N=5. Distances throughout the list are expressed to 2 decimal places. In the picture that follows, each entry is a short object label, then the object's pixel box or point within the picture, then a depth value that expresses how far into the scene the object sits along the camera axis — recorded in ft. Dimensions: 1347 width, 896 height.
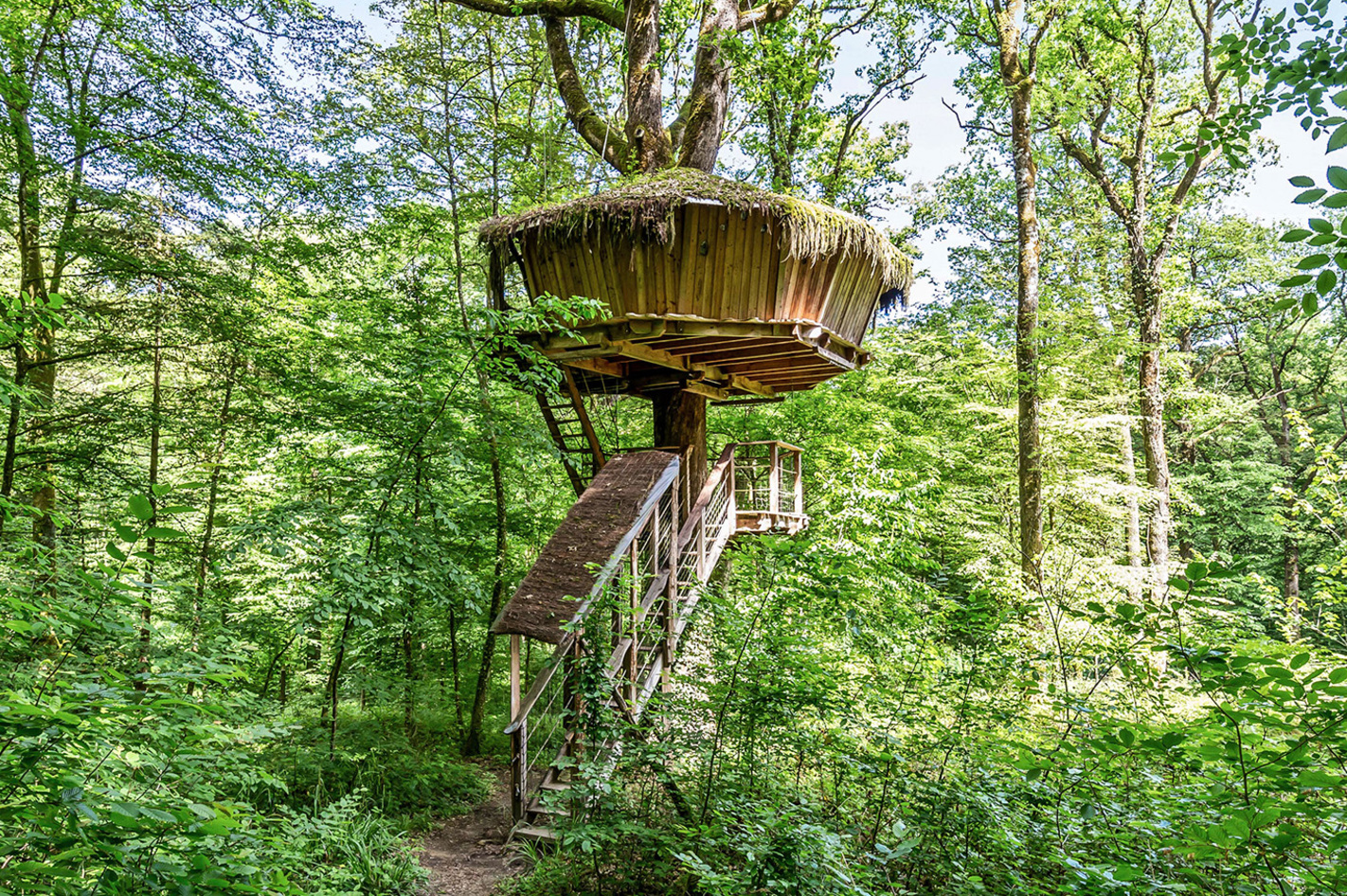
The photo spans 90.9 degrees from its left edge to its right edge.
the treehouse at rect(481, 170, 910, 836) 17.29
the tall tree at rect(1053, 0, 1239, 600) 35.91
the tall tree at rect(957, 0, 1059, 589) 27.91
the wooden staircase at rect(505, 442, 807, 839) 13.73
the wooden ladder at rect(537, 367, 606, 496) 22.30
